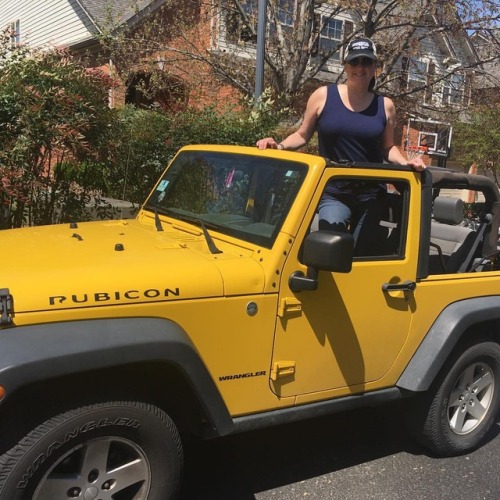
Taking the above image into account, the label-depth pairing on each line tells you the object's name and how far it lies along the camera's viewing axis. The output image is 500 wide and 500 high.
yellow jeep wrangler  2.11
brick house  11.05
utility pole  7.79
